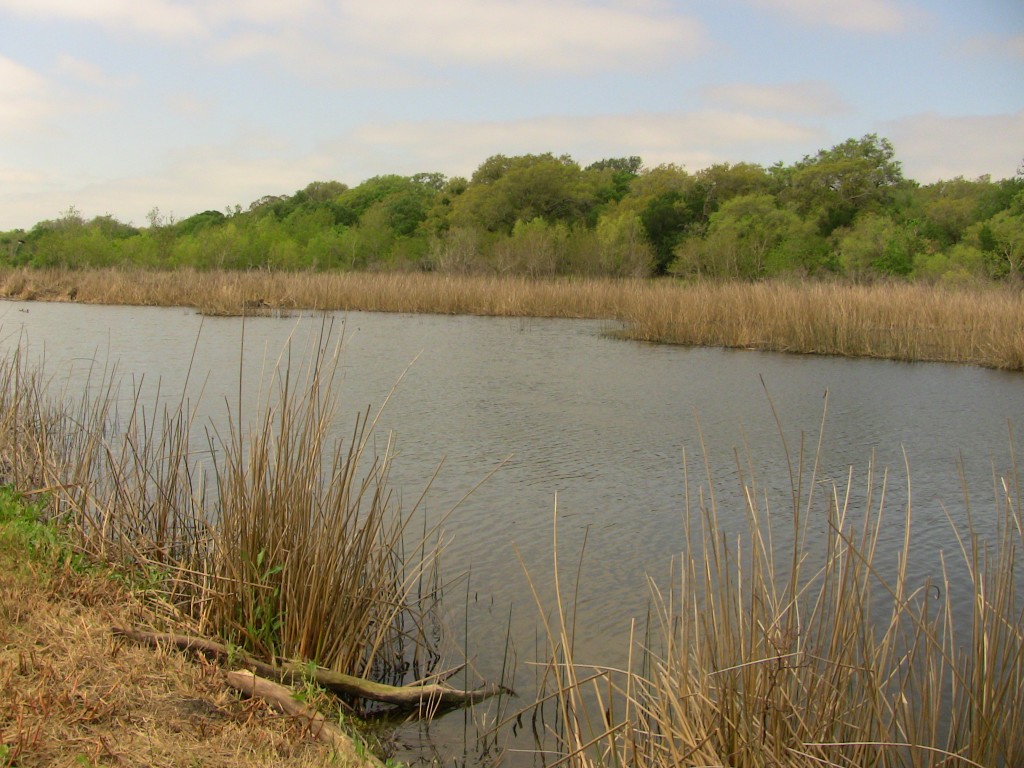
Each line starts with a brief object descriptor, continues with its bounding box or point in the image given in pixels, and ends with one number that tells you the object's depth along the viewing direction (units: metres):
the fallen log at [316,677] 3.05
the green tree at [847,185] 39.53
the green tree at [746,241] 28.89
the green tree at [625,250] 31.49
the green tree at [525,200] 45.78
